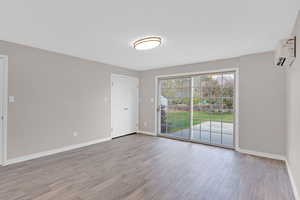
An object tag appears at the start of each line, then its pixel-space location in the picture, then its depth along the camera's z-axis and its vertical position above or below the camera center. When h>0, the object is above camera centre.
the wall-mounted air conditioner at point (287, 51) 2.13 +0.75
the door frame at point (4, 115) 2.75 -0.31
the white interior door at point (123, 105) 4.79 -0.19
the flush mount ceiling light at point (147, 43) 2.61 +1.04
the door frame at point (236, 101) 3.62 -0.03
